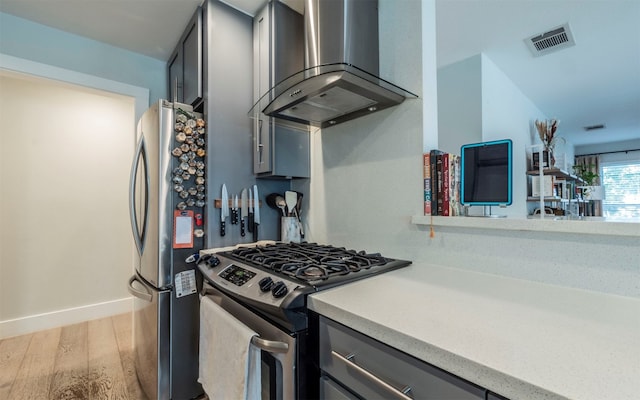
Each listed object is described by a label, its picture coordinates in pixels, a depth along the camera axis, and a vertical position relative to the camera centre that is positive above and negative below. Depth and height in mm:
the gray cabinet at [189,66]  1830 +1001
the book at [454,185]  1229 +61
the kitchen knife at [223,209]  1723 -46
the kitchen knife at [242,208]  1829 -44
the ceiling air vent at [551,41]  2262 +1328
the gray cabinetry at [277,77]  1738 +782
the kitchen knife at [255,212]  1850 -72
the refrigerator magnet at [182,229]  1589 -155
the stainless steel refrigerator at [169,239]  1544 -214
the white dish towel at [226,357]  926 -567
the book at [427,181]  1255 +80
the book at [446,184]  1219 +64
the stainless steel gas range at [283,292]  834 -318
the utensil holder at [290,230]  1880 -198
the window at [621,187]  6008 +210
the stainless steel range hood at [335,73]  1201 +555
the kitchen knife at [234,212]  1791 -68
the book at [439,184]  1236 +63
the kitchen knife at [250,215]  1863 -95
